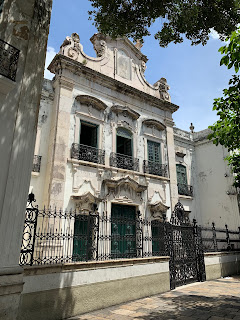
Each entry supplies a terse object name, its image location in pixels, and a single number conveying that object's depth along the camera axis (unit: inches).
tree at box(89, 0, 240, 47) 256.8
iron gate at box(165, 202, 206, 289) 332.5
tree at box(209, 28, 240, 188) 220.1
